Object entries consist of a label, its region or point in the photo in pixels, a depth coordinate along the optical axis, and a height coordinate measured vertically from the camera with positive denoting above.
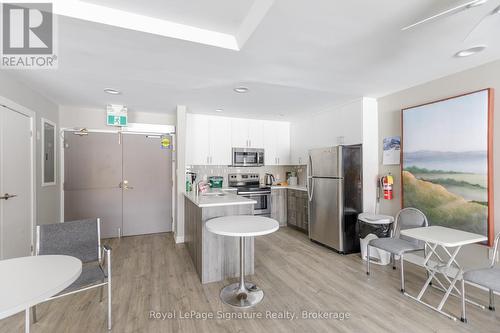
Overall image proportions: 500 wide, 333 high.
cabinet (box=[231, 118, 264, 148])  5.15 +0.73
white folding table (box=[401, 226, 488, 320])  2.12 -0.70
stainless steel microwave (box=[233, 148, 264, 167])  5.12 +0.19
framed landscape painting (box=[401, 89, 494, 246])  2.47 +0.05
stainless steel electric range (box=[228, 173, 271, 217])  4.93 -0.53
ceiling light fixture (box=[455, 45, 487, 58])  2.19 +1.11
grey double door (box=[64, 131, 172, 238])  4.31 -0.31
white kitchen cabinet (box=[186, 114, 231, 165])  4.78 +0.54
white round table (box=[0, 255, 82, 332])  1.08 -0.63
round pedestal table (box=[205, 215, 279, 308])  2.12 -0.60
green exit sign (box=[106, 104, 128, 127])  4.20 +0.94
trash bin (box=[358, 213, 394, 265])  3.22 -0.93
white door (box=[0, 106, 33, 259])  2.58 -0.22
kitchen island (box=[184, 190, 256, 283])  2.77 -0.98
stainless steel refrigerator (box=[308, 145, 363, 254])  3.64 -0.50
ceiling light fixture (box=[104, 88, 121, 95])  3.32 +1.09
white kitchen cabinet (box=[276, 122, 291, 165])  5.58 +0.54
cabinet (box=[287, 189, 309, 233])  4.74 -0.95
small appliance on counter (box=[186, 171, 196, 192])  3.93 -0.27
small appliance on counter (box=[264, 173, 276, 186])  5.48 -0.35
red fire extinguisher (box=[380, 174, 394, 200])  3.47 -0.32
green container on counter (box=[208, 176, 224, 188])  5.09 -0.34
